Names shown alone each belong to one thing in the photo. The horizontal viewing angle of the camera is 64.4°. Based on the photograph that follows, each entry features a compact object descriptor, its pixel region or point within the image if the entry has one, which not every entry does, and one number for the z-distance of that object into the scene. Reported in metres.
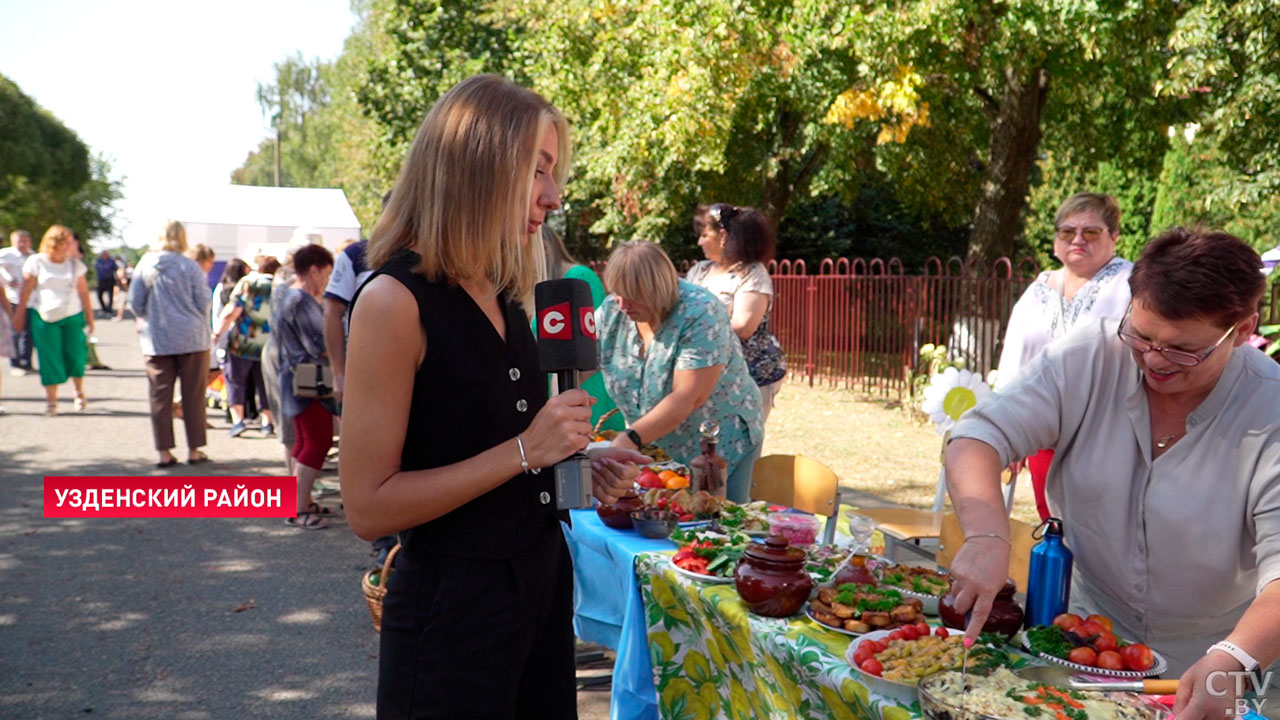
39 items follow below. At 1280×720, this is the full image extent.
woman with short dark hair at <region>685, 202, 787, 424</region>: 5.76
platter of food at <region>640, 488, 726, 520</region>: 3.35
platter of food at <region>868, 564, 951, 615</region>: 2.44
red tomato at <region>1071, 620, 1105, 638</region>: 2.04
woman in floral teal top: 3.96
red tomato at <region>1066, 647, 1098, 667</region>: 1.97
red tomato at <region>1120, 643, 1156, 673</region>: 1.94
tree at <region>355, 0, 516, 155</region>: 20.89
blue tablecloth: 3.10
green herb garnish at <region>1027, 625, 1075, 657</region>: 2.04
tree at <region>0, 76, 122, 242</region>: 45.72
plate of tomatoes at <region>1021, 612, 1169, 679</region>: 1.95
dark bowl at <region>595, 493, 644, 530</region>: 3.39
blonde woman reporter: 1.66
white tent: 14.01
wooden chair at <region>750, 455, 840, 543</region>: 4.05
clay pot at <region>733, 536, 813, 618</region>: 2.44
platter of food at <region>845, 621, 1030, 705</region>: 1.93
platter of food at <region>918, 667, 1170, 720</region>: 1.65
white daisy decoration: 4.16
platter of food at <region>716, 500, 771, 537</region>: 3.25
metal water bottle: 2.14
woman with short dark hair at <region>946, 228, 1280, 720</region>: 1.90
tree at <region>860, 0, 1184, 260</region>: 9.70
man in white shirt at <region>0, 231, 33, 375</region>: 11.05
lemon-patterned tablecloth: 2.12
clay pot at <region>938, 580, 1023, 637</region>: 2.18
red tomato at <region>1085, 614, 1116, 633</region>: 2.05
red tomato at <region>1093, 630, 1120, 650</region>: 1.99
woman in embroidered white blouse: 4.99
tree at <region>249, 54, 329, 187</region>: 59.84
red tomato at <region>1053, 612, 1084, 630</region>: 2.07
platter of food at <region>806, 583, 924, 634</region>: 2.29
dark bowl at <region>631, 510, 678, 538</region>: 3.27
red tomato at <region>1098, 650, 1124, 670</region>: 1.95
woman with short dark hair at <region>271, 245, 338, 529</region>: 6.68
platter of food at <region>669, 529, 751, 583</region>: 2.79
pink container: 3.12
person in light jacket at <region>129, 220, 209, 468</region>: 7.93
